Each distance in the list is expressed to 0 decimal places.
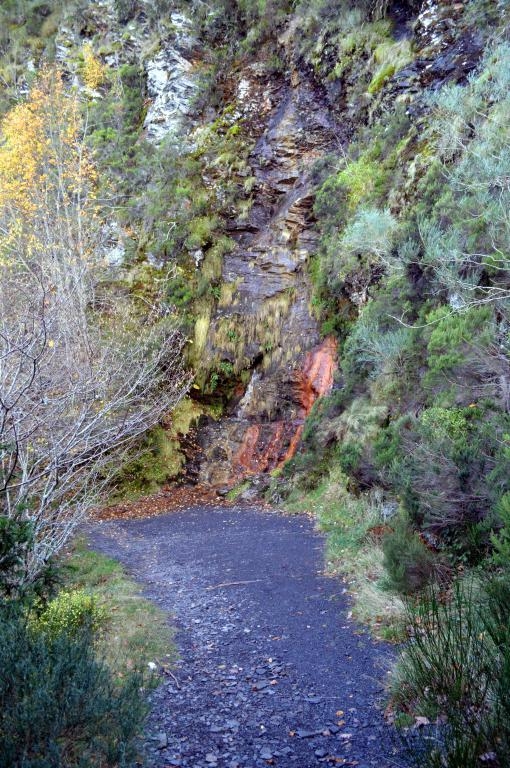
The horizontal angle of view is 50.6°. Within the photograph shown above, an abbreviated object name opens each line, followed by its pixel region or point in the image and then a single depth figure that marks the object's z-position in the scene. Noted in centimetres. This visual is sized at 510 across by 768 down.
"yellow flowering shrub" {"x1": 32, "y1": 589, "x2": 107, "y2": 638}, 405
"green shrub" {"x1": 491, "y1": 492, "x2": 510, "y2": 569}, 333
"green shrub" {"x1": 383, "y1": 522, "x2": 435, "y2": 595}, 493
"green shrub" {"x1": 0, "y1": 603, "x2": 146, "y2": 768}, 212
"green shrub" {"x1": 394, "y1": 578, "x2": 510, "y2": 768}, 204
